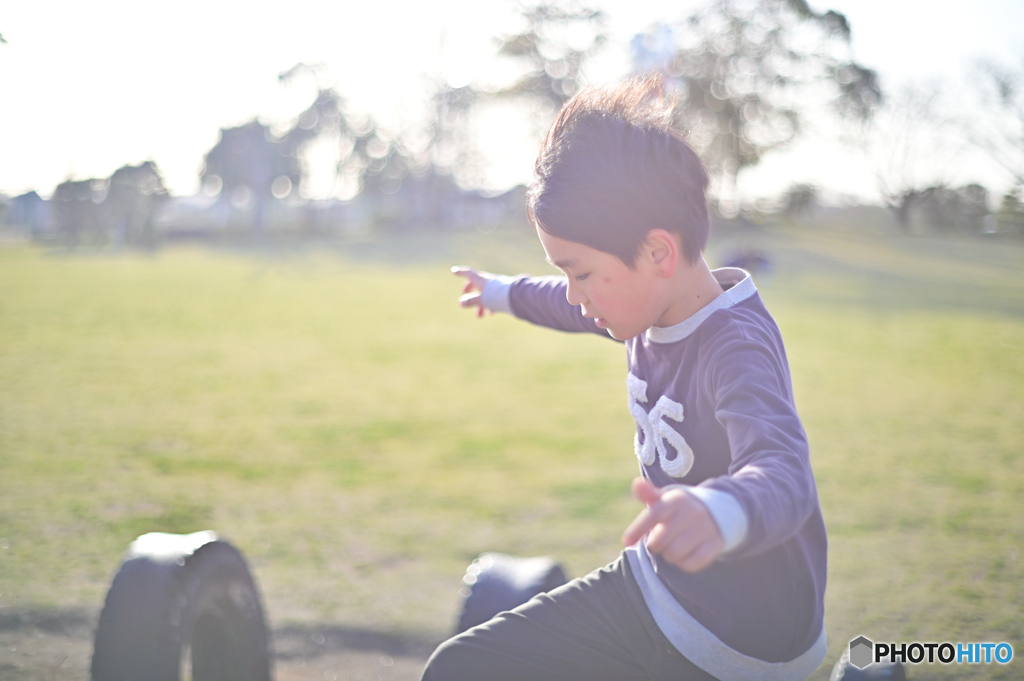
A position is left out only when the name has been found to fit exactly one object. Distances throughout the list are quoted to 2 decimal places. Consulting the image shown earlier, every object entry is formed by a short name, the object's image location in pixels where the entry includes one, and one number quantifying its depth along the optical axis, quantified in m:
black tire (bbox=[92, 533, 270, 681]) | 1.89
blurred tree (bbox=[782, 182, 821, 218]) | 22.15
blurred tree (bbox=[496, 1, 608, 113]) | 25.39
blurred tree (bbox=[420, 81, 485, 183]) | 27.45
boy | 1.44
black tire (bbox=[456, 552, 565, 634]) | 2.38
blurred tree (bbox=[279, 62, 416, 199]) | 25.84
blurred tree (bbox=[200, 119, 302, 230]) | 17.34
